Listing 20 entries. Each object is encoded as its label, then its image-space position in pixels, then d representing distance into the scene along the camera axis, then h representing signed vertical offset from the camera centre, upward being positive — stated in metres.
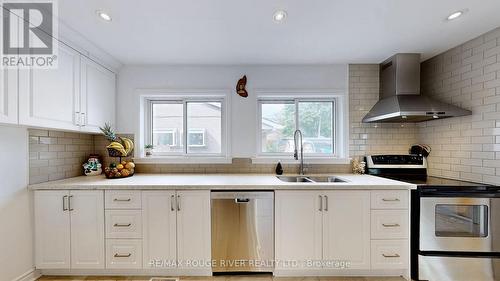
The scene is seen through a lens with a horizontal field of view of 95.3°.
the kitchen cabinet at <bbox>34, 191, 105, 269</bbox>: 2.04 -0.81
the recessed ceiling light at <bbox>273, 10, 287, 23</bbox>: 1.67 +0.93
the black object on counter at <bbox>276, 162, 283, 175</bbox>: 2.71 -0.35
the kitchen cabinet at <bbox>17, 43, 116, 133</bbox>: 1.74 +0.41
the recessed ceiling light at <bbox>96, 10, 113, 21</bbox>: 1.69 +0.94
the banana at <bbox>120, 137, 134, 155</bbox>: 2.65 -0.05
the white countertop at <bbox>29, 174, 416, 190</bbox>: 2.04 -0.41
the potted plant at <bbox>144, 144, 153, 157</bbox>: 2.85 -0.12
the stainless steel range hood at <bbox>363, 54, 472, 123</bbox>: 2.21 +0.42
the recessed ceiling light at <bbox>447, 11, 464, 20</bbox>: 1.71 +0.95
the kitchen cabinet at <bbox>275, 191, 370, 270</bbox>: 2.07 -0.80
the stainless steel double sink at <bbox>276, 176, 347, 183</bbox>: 2.56 -0.45
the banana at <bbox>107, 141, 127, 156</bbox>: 2.52 -0.08
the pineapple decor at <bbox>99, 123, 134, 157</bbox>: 2.53 -0.05
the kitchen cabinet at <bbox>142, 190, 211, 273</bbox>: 2.07 -0.80
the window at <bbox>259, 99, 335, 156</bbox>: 2.92 +0.20
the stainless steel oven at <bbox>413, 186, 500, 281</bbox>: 1.91 -0.81
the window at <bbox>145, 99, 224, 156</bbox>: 2.94 +0.16
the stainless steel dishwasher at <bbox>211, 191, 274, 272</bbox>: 2.08 -0.80
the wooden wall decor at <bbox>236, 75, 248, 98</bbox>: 2.74 +0.63
